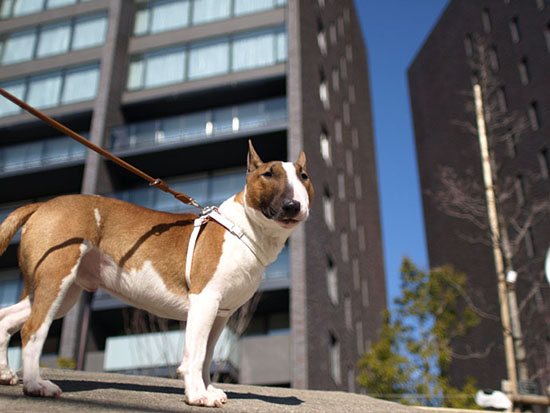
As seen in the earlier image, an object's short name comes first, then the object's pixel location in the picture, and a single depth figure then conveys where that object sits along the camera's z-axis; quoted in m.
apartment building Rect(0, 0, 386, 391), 22.27
